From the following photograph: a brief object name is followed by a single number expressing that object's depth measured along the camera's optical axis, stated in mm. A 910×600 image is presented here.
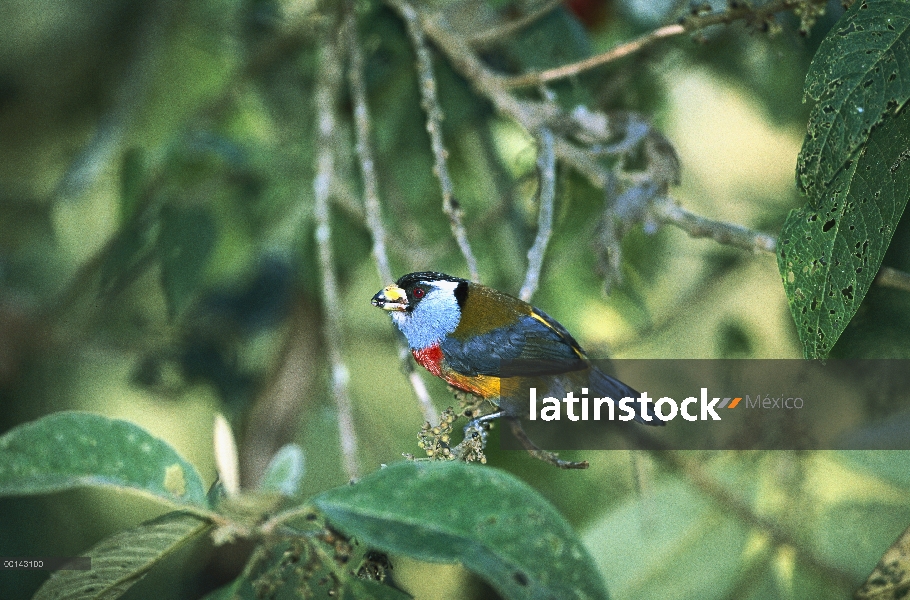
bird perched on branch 8337
